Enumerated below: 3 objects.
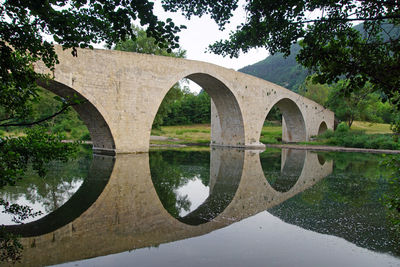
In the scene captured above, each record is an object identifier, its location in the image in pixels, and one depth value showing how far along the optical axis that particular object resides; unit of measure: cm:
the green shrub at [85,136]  2908
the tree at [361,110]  3766
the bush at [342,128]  2952
